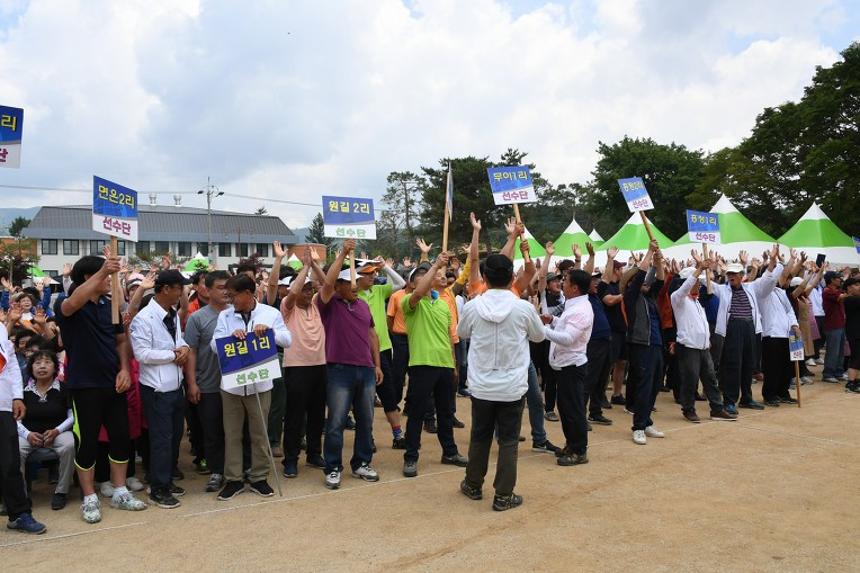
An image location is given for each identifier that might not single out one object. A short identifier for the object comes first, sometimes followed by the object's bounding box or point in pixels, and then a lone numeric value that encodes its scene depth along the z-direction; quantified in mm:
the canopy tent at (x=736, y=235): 21031
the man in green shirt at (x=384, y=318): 6919
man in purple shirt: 6082
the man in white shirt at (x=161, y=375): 5492
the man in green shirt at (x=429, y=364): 6195
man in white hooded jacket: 5270
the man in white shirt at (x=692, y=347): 8289
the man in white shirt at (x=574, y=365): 6527
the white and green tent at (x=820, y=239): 20172
